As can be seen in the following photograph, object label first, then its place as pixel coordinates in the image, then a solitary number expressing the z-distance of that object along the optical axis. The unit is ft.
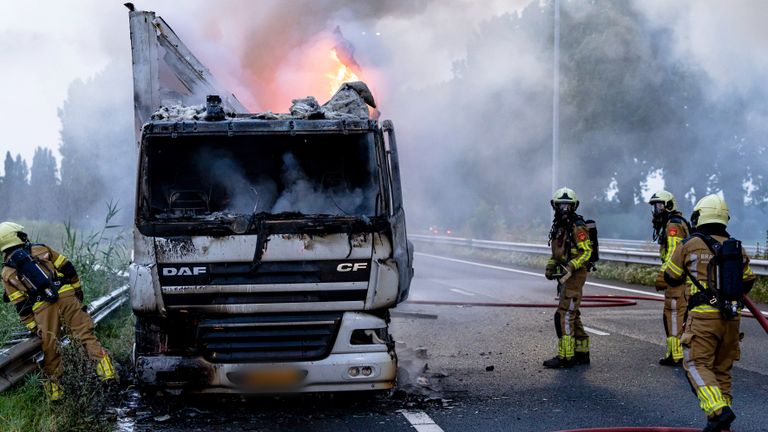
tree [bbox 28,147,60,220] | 221.01
